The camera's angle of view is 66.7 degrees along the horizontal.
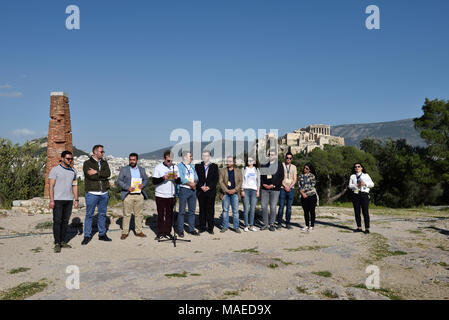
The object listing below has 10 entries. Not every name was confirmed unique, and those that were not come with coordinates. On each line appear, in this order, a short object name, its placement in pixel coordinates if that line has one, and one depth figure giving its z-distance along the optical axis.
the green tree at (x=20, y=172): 19.45
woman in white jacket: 8.89
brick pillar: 13.77
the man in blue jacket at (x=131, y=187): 8.04
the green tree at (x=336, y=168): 38.56
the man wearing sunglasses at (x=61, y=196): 6.97
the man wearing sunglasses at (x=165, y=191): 7.97
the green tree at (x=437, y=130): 29.73
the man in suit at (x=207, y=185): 8.79
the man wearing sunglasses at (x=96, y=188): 7.59
